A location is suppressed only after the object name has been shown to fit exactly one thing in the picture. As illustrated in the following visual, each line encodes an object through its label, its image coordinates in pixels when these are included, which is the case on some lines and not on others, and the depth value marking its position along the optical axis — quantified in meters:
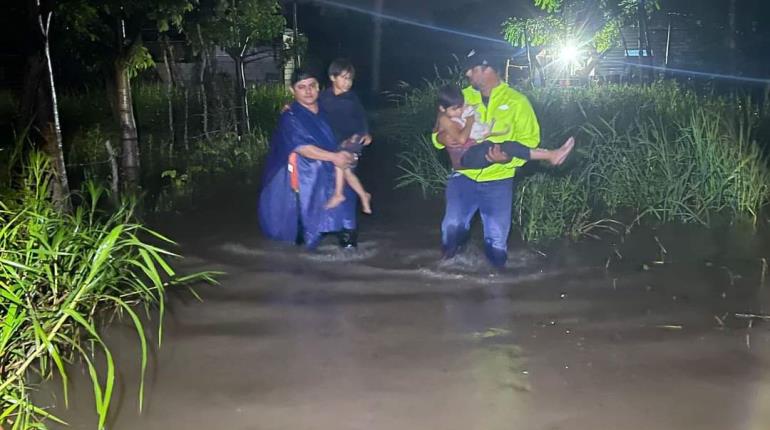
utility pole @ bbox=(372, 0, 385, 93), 30.95
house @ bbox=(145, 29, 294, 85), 14.12
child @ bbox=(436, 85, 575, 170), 5.70
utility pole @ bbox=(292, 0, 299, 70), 13.44
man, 5.72
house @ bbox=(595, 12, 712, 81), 17.31
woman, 6.53
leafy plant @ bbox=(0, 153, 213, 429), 3.55
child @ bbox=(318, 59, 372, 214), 6.61
